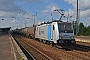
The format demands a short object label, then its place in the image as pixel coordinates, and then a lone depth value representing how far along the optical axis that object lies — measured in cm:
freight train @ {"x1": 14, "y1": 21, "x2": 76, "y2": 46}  957
